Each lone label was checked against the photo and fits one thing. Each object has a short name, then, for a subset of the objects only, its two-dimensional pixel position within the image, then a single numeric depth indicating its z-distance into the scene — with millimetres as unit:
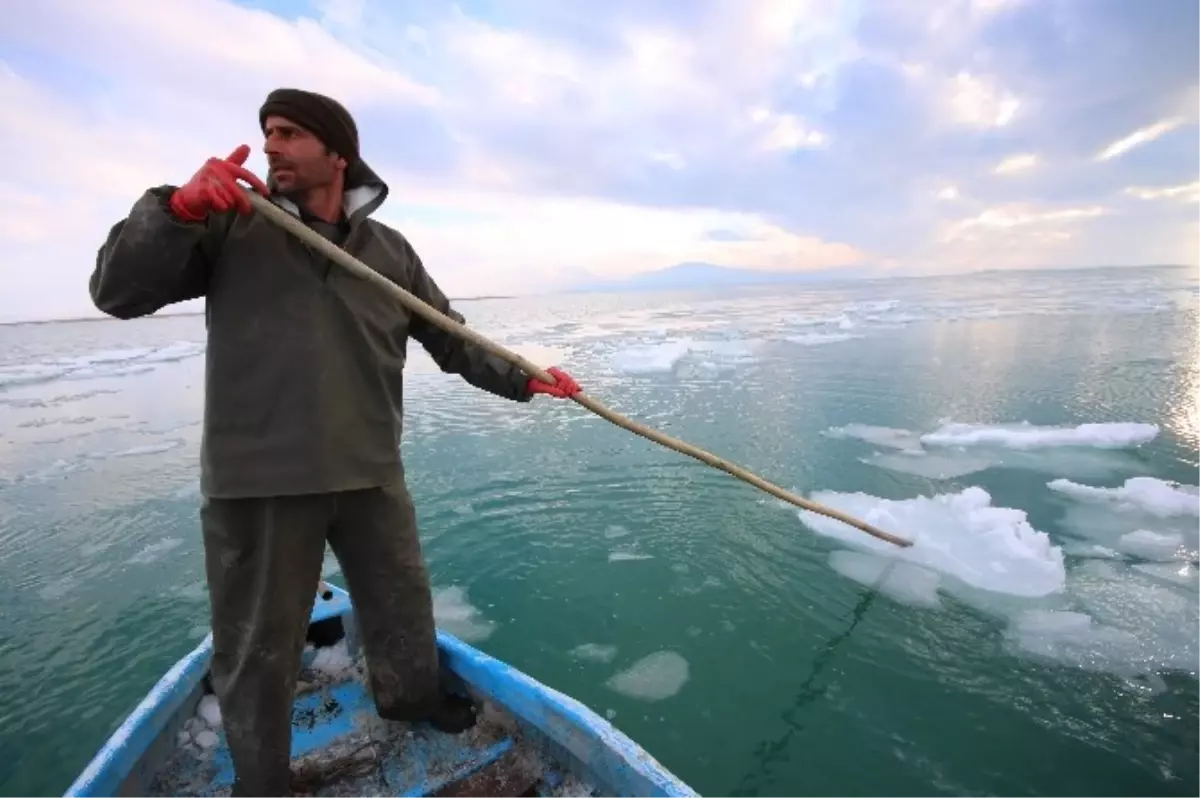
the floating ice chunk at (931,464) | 6766
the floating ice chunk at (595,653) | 3854
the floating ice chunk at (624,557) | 5074
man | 1648
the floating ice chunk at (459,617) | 4195
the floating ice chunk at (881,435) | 7881
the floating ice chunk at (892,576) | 4422
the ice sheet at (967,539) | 4457
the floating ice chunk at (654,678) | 3535
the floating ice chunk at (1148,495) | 5410
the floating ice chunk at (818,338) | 18438
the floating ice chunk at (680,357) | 14375
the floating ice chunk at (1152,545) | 4727
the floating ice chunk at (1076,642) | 3568
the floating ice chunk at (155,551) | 5305
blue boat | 2158
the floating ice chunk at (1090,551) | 4766
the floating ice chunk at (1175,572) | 4312
